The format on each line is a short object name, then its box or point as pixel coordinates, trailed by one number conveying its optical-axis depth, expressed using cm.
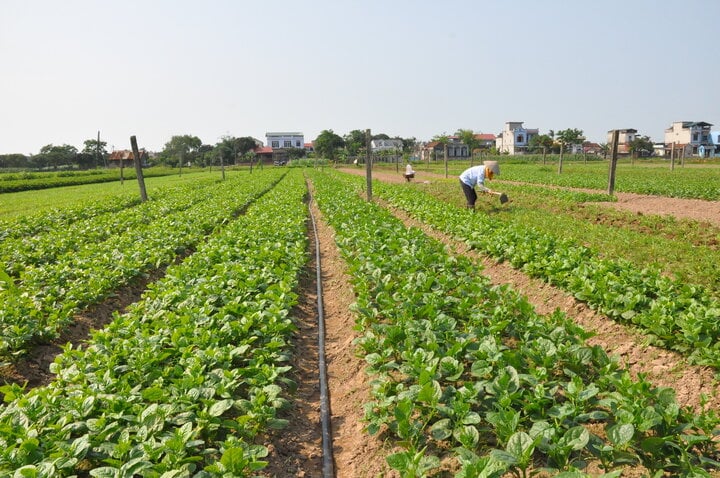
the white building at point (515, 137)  9844
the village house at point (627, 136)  9019
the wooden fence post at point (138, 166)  1977
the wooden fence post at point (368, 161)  1764
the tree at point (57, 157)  7756
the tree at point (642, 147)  7724
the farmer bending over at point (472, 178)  1243
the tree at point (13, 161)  7976
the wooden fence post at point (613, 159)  1566
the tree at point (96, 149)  7056
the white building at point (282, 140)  12175
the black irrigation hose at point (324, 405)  345
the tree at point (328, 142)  9194
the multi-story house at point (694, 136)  8000
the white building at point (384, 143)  11142
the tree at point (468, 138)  8538
